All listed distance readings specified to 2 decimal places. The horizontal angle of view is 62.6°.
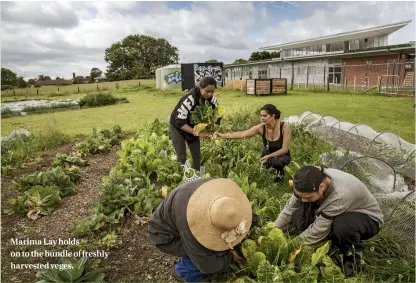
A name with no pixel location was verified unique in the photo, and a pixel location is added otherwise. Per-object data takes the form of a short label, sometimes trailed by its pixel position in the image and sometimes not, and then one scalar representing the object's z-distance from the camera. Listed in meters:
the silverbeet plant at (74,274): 2.88
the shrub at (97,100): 18.62
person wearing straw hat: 2.33
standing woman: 4.57
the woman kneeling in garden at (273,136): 4.71
